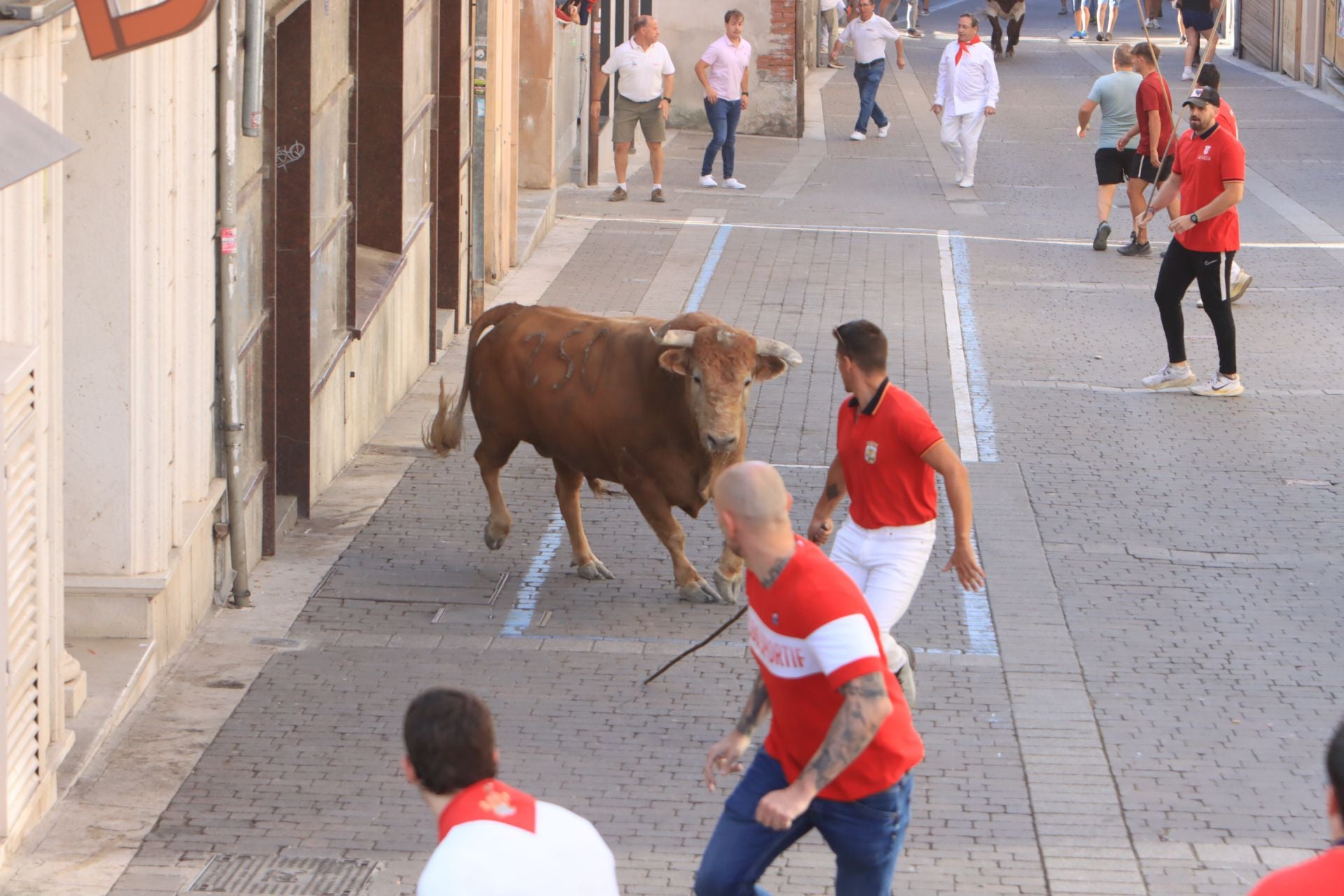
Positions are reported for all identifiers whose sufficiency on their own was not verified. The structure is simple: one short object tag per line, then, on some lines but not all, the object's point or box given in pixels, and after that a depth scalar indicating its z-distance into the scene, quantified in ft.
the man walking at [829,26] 131.34
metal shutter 127.03
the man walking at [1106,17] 140.56
